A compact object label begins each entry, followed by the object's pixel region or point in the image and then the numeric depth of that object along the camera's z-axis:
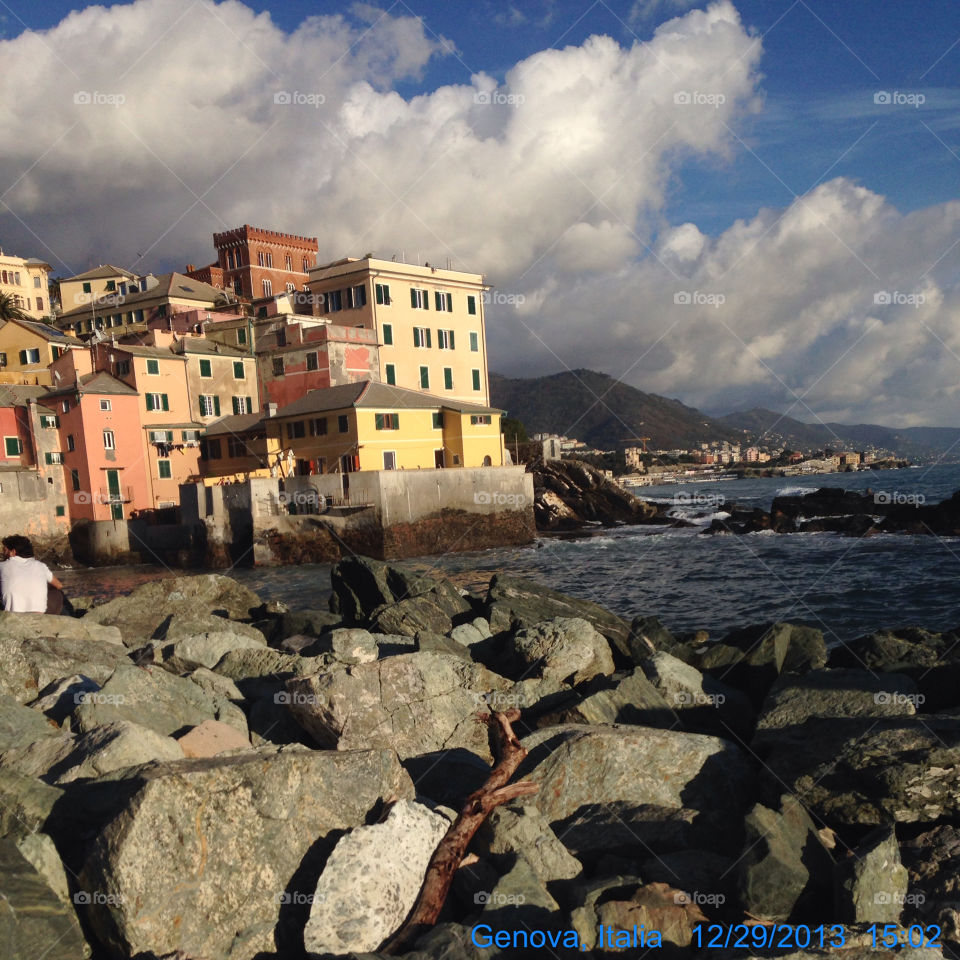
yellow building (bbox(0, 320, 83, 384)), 57.88
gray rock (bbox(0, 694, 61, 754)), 7.48
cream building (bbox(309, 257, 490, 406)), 56.06
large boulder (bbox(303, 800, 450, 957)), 5.42
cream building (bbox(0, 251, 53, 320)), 85.81
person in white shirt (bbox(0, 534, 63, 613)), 11.23
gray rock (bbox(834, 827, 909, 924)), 5.49
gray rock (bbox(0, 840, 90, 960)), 4.96
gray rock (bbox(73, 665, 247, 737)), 7.85
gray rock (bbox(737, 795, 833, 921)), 5.66
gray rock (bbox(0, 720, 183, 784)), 6.66
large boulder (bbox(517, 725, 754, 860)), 6.73
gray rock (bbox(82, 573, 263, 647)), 17.18
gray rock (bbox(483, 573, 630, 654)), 15.15
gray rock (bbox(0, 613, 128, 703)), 9.28
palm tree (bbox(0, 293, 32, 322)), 69.50
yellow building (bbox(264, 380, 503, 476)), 45.25
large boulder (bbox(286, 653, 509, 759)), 8.15
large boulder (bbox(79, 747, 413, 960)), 5.29
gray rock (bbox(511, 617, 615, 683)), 11.73
